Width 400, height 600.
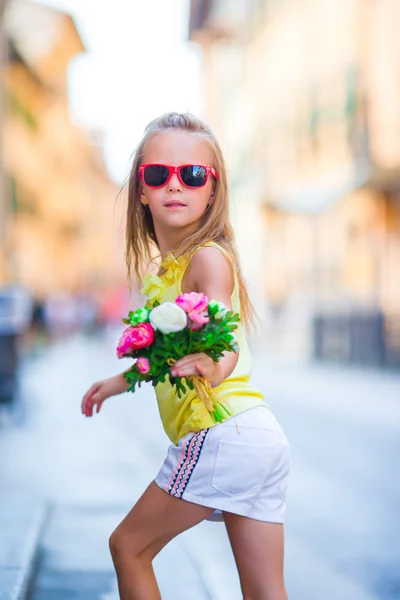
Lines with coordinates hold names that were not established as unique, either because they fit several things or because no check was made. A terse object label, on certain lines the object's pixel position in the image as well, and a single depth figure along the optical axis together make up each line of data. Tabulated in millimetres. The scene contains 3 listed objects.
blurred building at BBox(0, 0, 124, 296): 36375
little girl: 2369
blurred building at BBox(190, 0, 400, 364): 17688
